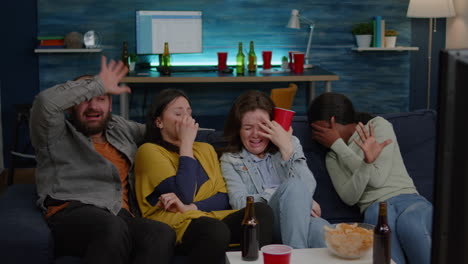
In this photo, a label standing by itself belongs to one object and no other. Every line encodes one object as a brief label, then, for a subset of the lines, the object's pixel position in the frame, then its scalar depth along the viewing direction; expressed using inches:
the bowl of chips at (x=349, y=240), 79.4
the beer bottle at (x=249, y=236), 81.0
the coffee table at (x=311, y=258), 80.8
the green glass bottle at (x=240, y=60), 214.8
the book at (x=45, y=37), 212.8
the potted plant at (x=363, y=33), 225.1
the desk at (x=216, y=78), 195.6
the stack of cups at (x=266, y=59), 217.0
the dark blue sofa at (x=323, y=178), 93.2
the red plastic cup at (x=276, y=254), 76.1
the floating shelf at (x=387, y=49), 224.8
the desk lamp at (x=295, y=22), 218.5
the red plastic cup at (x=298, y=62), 208.2
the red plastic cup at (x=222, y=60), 214.8
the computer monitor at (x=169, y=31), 216.7
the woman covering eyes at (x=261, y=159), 102.3
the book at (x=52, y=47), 212.2
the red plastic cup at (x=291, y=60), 215.0
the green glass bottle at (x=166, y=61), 204.2
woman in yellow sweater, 92.7
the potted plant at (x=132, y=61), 214.1
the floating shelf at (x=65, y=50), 209.3
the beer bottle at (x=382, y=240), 76.9
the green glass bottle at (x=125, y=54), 214.3
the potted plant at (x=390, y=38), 226.2
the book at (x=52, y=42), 212.8
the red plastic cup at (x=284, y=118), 108.1
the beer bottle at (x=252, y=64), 214.7
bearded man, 91.0
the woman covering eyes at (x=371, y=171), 98.6
